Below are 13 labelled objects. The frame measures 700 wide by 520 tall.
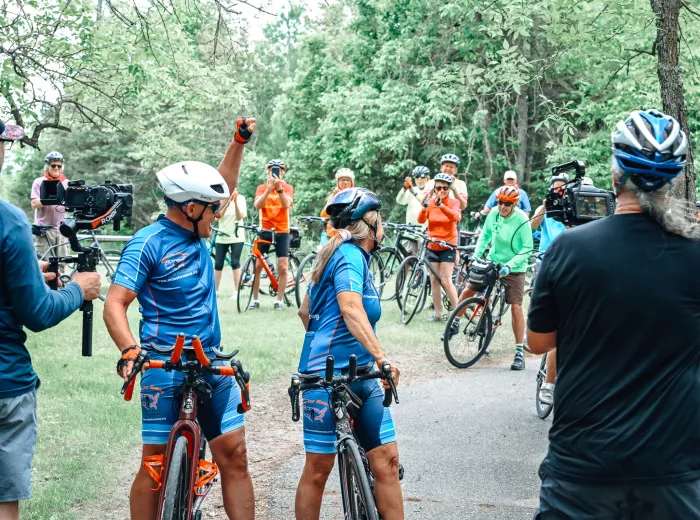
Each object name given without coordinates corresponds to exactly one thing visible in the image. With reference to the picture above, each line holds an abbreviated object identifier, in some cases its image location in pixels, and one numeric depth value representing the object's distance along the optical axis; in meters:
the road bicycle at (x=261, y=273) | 13.20
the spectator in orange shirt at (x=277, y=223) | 12.67
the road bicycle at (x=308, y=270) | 13.23
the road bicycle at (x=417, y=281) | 12.01
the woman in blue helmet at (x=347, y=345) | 3.90
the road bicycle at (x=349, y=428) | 3.60
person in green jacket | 9.55
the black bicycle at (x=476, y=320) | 9.58
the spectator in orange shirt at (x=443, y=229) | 11.74
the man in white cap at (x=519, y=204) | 13.03
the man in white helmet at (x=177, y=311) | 3.88
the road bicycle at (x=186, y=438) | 3.56
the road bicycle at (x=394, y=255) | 13.88
